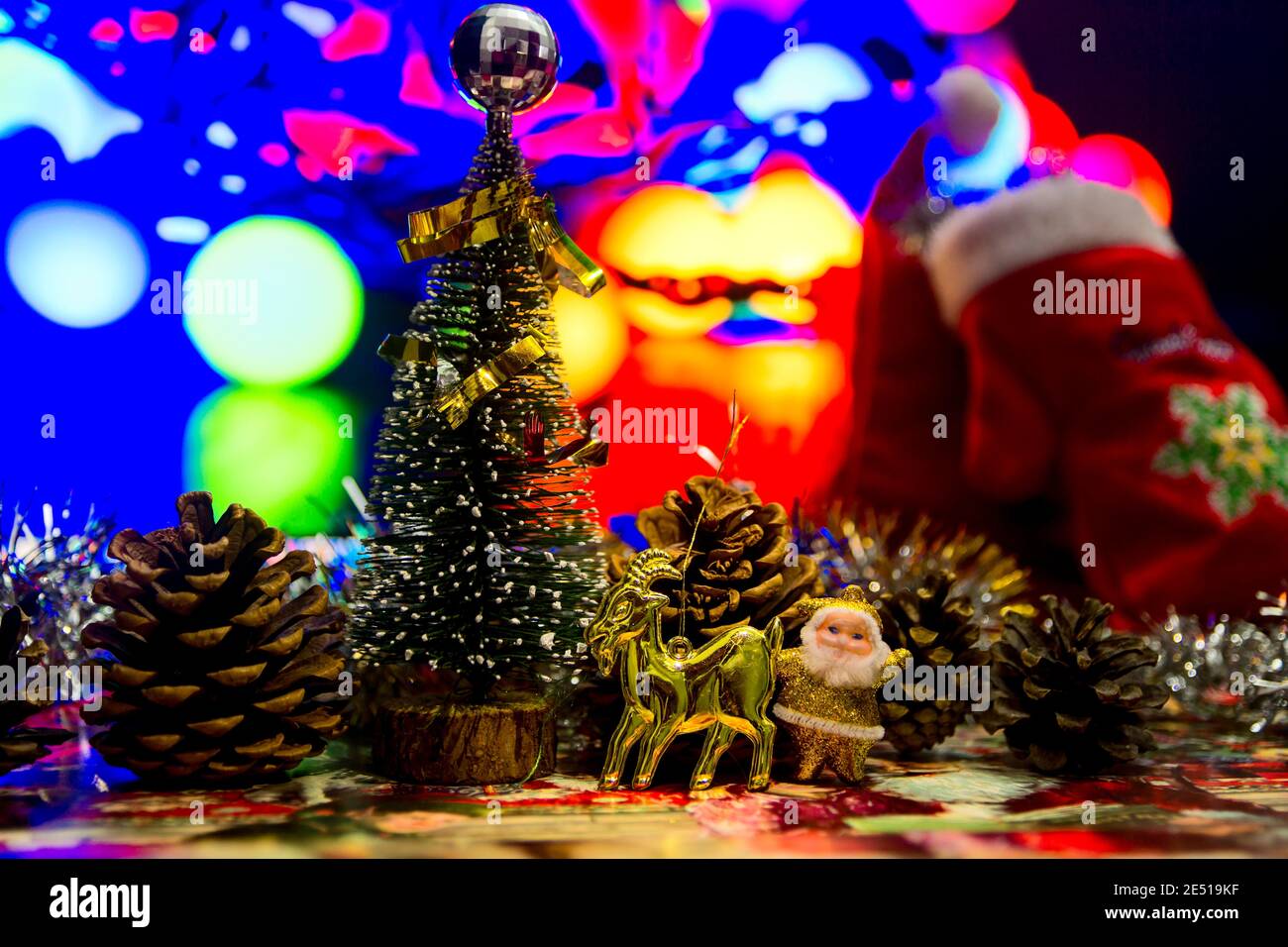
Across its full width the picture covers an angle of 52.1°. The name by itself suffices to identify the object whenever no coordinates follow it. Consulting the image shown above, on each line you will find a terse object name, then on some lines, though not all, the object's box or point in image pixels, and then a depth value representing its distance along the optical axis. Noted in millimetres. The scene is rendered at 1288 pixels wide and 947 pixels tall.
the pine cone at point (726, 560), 278
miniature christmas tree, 271
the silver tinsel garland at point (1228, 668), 324
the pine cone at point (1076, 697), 284
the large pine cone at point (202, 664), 257
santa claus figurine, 271
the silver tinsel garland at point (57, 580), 326
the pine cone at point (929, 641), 299
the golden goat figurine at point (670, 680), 263
